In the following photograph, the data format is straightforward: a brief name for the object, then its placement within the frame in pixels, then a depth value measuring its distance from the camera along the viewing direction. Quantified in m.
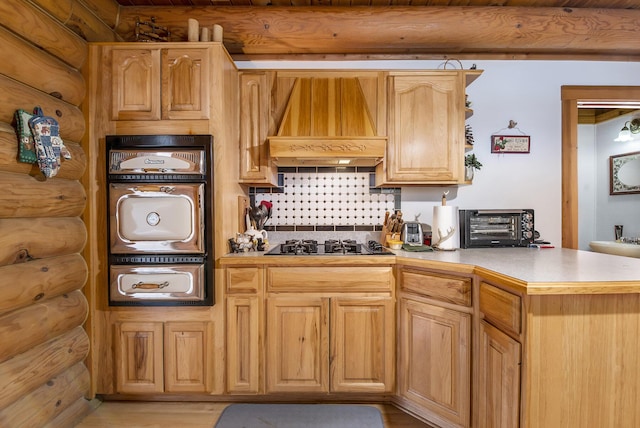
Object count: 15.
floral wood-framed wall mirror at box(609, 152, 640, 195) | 3.68
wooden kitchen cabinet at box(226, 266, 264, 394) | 1.98
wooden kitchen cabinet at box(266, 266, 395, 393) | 1.97
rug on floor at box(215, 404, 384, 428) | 1.79
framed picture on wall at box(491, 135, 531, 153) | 2.65
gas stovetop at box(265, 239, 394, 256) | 2.07
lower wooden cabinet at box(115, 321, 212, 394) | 1.96
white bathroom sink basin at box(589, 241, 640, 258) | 3.04
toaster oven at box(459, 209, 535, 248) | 2.29
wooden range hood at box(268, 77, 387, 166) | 2.10
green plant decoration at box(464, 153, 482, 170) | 2.59
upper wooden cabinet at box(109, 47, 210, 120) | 1.96
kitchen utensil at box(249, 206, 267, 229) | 2.46
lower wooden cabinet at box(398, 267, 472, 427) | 1.66
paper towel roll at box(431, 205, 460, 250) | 2.22
